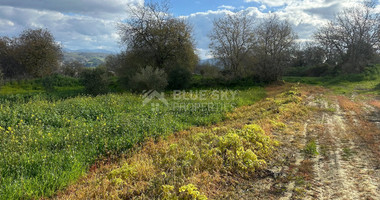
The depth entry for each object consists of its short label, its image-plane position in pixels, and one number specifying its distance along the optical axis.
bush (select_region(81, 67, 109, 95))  19.78
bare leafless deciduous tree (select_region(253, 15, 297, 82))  24.09
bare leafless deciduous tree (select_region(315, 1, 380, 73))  27.75
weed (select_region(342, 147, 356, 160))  5.60
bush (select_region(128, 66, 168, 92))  18.84
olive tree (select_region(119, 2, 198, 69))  25.20
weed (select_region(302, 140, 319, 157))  5.88
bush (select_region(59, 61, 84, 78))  42.19
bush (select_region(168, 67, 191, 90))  23.89
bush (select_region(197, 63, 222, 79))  25.54
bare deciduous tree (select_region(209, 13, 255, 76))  24.84
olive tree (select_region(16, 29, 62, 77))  29.41
